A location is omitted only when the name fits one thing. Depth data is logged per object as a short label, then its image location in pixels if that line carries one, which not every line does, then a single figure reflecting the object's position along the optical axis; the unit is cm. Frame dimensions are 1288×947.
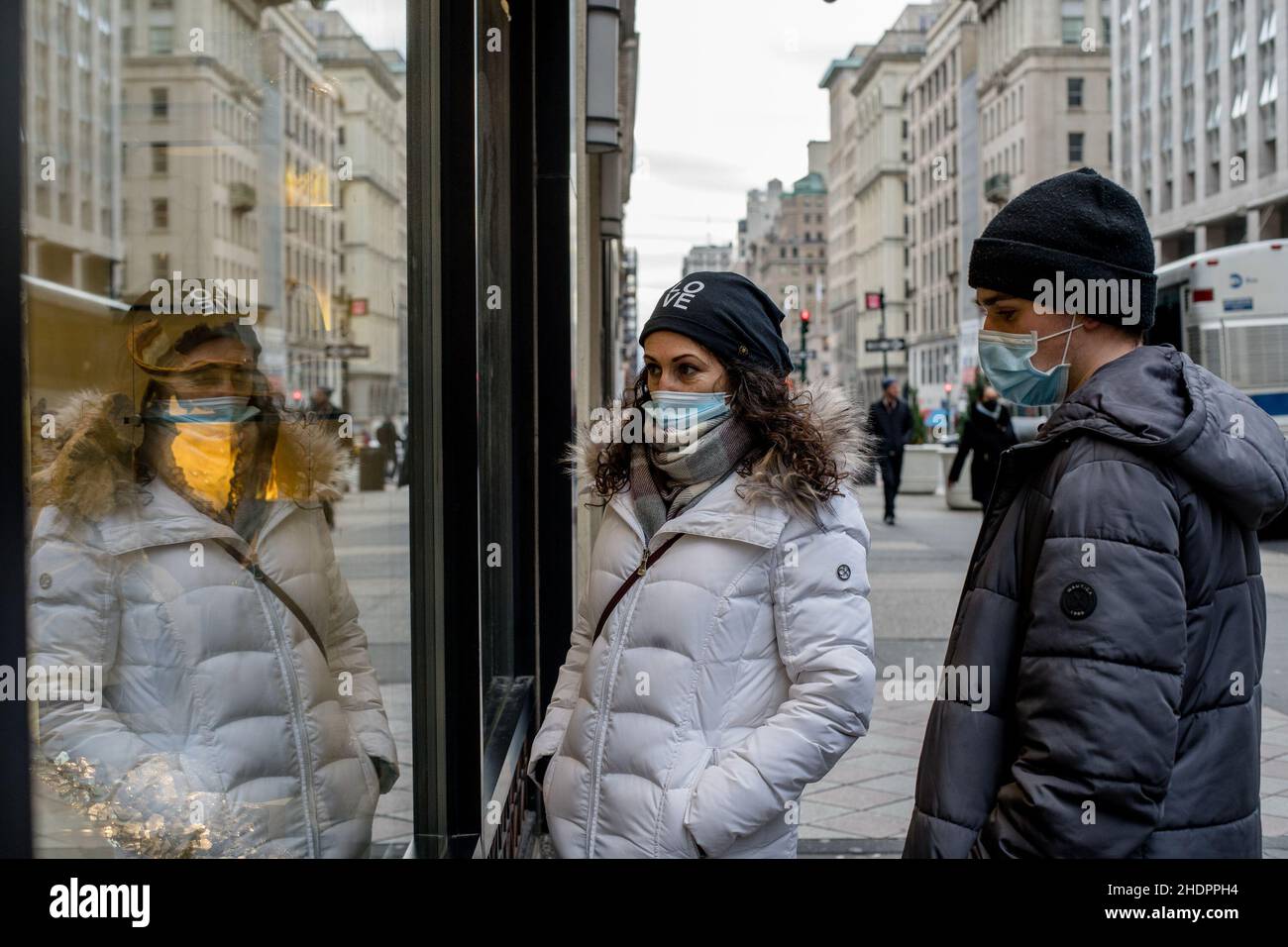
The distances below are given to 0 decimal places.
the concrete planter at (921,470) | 2541
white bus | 1738
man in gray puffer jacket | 177
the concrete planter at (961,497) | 2094
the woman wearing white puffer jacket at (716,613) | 238
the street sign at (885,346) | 2553
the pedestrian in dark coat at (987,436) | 1664
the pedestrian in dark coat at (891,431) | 1845
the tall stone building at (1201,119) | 4312
